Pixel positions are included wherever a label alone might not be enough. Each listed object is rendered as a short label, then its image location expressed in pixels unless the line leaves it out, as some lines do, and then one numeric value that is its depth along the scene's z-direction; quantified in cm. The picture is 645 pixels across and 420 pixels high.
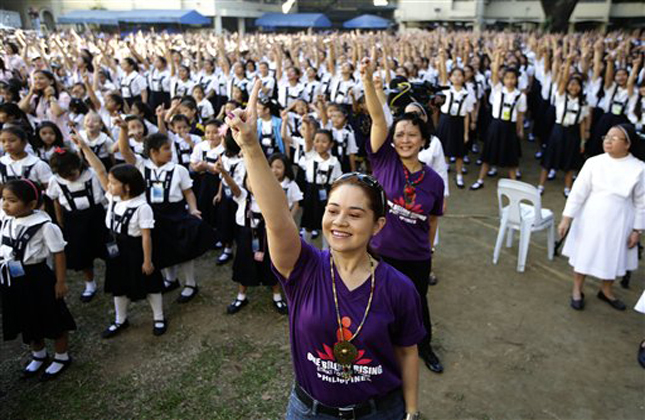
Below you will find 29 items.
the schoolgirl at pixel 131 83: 914
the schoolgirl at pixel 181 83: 910
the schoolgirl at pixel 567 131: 670
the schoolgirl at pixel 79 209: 397
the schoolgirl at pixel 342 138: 593
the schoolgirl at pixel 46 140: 497
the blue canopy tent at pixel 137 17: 3052
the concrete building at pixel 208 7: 3219
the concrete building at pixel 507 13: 3366
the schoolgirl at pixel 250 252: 418
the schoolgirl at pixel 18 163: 423
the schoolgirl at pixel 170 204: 413
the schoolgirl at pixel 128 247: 363
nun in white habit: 383
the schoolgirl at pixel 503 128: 712
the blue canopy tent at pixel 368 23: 3575
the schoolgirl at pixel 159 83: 971
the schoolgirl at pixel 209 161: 516
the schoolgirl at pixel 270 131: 586
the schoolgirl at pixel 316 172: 495
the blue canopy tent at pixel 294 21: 3733
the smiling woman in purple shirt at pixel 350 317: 169
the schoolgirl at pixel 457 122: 758
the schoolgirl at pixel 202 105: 729
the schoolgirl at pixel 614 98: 713
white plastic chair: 485
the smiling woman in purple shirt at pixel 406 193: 301
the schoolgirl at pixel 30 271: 319
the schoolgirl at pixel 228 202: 474
